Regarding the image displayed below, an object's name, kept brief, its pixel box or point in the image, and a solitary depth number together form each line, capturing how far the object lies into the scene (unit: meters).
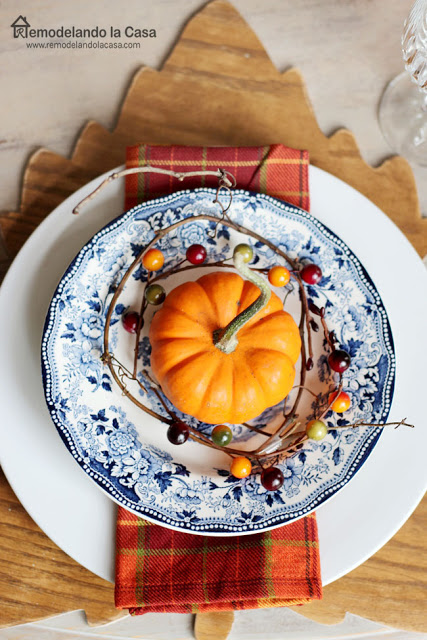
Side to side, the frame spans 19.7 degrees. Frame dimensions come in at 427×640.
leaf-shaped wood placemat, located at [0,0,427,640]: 0.77
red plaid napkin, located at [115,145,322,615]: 0.73
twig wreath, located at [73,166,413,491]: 0.73
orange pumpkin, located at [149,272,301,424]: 0.72
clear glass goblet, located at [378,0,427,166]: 0.84
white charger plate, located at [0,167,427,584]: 0.74
